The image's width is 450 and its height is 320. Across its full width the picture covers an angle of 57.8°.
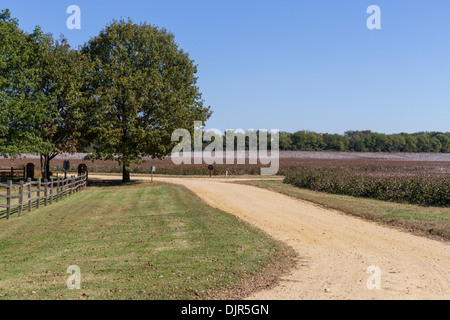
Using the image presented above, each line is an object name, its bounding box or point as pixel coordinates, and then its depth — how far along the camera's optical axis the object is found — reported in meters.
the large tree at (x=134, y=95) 35.00
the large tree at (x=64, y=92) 35.50
